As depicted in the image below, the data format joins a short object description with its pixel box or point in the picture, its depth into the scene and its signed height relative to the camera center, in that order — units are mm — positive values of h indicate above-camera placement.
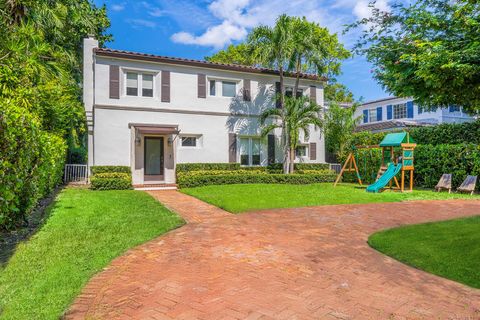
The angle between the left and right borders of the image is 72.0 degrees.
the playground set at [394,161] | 16250 +65
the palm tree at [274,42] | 18344 +6766
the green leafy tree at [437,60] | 3570 +1192
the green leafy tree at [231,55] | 36294 +12093
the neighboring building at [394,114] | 30156 +5224
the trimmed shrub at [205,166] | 18188 -215
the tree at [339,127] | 22156 +2387
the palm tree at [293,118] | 19344 +2624
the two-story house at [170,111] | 17234 +2871
